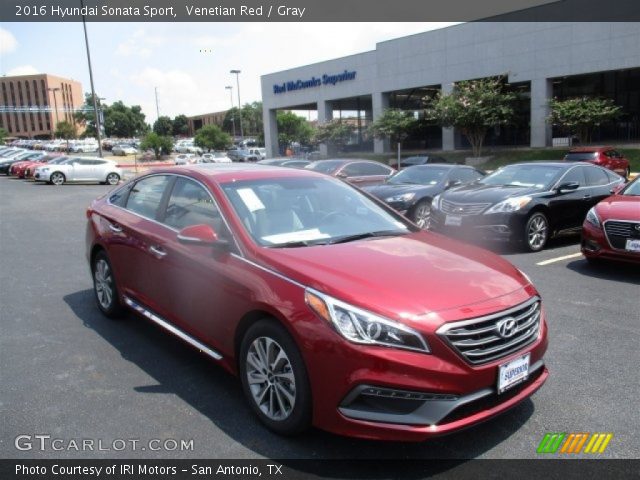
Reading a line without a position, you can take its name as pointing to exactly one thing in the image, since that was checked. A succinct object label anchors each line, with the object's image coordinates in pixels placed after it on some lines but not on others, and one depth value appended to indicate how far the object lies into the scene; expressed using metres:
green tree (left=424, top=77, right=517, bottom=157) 30.34
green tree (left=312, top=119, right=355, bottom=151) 42.41
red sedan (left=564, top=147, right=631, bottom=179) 19.81
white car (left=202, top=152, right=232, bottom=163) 47.08
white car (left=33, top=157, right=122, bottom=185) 27.08
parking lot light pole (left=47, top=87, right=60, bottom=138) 120.80
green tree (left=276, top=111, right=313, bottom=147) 76.81
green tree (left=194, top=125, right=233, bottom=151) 67.88
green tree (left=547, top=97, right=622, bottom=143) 27.27
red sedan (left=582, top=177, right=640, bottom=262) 6.59
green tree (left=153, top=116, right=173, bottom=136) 123.75
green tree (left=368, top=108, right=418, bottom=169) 36.62
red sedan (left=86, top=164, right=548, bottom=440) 2.83
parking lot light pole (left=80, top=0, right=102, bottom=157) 29.75
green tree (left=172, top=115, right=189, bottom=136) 131.25
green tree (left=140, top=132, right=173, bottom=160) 51.12
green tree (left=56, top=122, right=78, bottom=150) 104.11
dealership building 29.75
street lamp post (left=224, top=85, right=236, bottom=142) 101.19
